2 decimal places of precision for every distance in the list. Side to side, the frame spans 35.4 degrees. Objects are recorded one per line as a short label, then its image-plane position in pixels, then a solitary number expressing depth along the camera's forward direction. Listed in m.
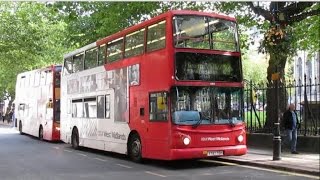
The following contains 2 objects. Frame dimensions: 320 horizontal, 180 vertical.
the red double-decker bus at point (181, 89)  12.70
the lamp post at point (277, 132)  13.49
